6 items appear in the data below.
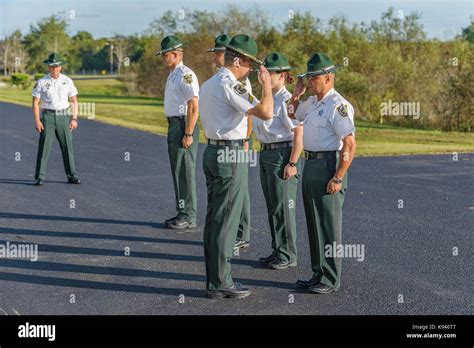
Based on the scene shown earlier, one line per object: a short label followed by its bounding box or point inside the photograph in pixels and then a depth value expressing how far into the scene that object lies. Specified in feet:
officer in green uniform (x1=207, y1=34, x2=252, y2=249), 26.45
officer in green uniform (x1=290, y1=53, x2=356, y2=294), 20.49
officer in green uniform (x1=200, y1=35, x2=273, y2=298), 20.52
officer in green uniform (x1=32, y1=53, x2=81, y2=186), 39.40
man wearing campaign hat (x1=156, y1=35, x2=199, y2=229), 28.91
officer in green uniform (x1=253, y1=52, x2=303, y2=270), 23.49
